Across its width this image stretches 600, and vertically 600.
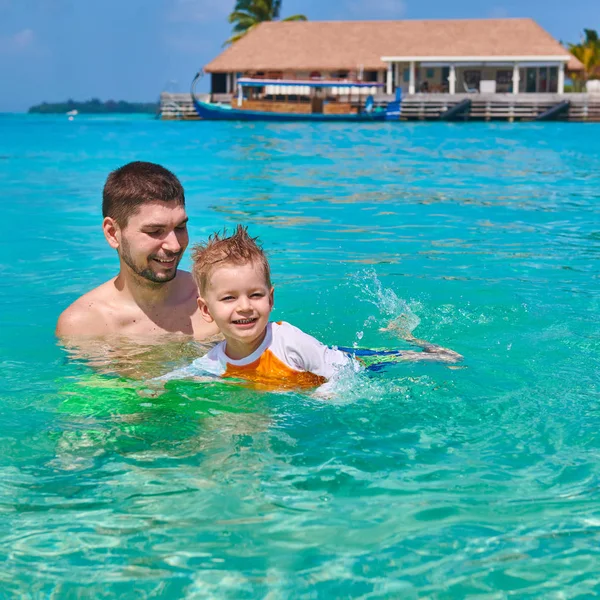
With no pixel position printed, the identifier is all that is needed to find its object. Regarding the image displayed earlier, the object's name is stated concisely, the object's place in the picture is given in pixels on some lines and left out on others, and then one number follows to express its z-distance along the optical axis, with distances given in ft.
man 15.60
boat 157.17
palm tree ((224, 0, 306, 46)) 226.17
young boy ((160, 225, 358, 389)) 12.97
